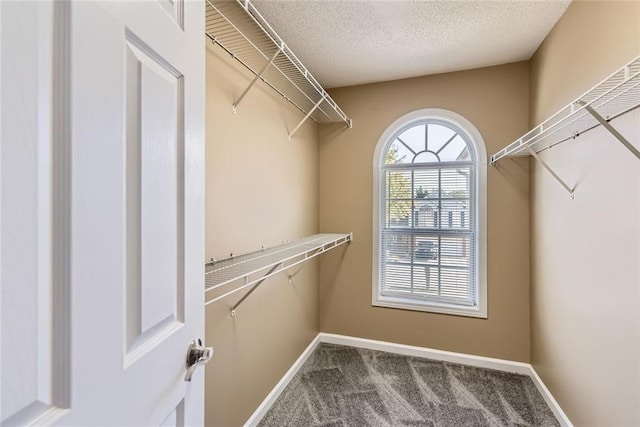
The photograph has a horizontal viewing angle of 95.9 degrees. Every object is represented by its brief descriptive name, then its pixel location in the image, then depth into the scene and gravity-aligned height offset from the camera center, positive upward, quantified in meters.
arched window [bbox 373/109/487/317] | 2.51 +0.00
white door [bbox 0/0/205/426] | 0.35 +0.00
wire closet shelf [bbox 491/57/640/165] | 0.96 +0.45
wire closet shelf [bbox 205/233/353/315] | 1.17 -0.24
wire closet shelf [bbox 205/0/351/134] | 1.31 +0.90
